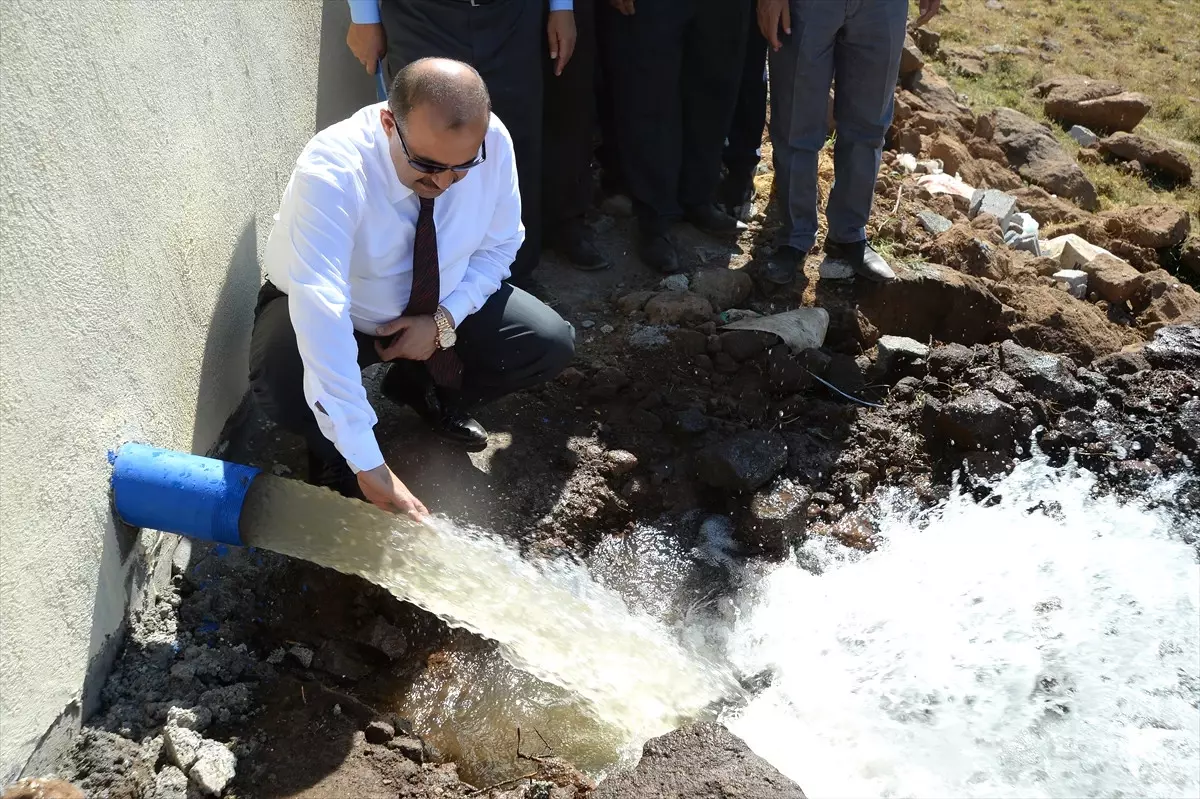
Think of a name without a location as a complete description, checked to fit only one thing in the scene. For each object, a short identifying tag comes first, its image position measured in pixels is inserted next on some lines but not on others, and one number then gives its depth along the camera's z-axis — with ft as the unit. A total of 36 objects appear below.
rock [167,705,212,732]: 7.90
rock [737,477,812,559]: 11.28
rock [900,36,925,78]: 19.35
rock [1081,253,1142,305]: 15.17
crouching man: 8.24
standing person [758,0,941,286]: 13.04
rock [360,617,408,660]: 9.36
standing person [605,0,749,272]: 13.61
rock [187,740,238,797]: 7.54
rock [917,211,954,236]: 15.58
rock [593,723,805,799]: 7.52
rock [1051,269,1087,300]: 15.31
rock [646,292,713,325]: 13.46
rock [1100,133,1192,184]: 19.03
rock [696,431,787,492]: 11.44
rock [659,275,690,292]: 14.23
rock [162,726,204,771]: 7.68
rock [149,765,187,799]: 7.48
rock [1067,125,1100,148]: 20.01
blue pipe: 8.09
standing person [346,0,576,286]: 11.64
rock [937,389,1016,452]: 12.25
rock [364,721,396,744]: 8.50
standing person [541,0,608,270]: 13.53
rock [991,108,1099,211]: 18.11
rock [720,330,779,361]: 12.91
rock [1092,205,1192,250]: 16.43
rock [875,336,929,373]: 13.29
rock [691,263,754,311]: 14.08
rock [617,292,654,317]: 13.74
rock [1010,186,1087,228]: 17.19
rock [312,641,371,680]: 9.01
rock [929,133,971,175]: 17.90
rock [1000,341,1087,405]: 13.00
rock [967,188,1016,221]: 16.40
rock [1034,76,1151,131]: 20.39
